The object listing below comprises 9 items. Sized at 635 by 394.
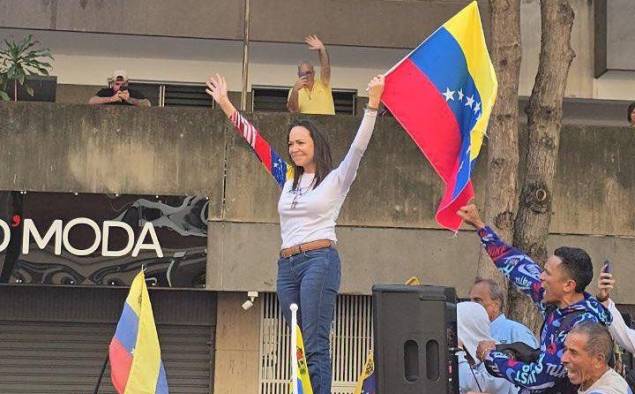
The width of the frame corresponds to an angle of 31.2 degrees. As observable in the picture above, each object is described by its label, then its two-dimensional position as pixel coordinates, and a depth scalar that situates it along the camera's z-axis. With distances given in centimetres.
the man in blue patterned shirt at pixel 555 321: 576
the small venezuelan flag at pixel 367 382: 681
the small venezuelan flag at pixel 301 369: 589
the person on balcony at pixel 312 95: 1305
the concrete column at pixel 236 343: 1316
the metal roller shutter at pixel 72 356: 1304
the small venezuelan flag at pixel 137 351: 707
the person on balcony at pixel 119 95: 1300
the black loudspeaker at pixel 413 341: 601
